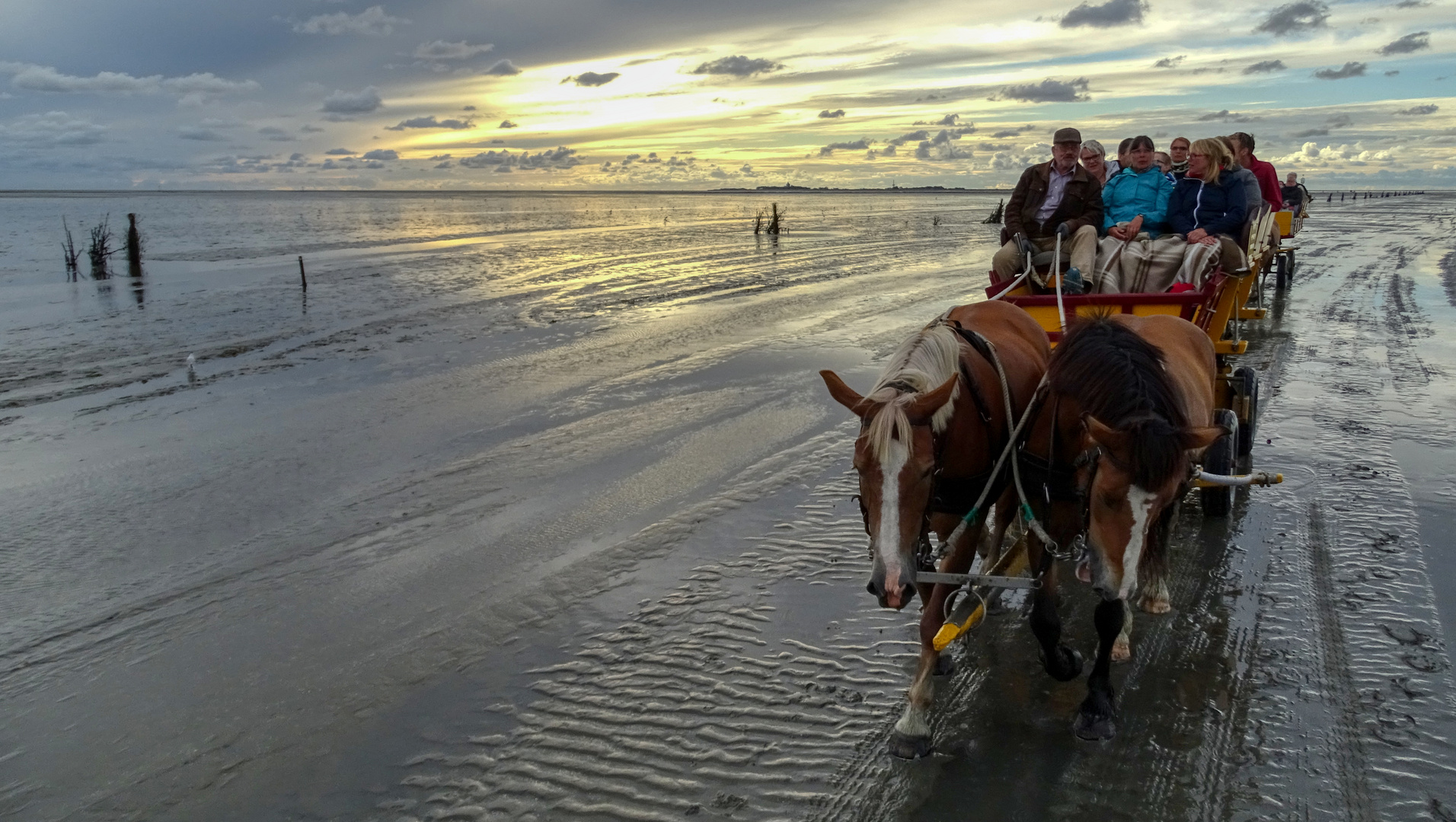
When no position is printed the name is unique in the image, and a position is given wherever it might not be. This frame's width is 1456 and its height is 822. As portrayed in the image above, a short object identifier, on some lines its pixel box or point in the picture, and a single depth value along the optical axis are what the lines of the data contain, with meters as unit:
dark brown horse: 3.29
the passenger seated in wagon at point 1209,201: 7.35
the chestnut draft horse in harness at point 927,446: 3.26
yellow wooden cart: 6.30
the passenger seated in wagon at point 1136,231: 7.13
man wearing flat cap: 6.98
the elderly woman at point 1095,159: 10.01
